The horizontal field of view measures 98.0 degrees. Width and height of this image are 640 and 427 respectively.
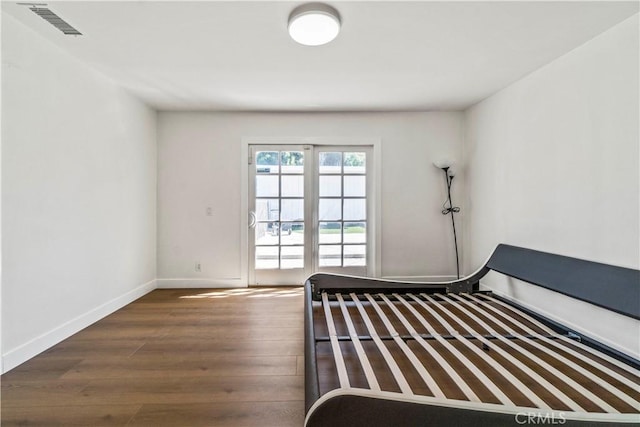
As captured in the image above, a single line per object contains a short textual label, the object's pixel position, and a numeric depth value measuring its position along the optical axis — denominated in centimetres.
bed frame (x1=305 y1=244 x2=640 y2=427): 95
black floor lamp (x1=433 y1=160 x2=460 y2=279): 350
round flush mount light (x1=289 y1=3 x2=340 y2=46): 166
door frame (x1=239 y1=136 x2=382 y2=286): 358
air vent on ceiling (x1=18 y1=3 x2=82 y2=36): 168
